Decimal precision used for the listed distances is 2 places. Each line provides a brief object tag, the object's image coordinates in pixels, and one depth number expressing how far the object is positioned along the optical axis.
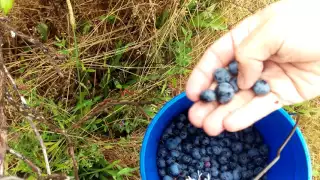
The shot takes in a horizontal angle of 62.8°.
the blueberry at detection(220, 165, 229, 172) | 0.24
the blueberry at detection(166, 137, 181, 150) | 0.24
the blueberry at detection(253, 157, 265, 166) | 0.25
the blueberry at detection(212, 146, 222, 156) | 0.24
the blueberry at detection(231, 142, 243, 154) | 0.25
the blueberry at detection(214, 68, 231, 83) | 0.20
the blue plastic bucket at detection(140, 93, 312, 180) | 0.22
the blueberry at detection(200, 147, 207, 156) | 0.24
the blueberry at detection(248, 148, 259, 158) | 0.25
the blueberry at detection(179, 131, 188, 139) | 0.25
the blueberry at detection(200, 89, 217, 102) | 0.19
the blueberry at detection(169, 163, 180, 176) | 0.24
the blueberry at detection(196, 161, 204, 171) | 0.24
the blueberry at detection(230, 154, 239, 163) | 0.25
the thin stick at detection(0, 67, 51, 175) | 0.18
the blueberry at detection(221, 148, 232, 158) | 0.25
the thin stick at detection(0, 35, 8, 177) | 0.16
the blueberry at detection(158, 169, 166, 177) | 0.24
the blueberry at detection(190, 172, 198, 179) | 0.24
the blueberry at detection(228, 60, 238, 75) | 0.20
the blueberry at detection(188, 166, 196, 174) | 0.24
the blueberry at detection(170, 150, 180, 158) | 0.24
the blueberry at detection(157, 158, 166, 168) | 0.24
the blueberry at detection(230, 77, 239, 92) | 0.20
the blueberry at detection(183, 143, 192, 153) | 0.25
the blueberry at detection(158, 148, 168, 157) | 0.25
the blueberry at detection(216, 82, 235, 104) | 0.19
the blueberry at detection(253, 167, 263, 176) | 0.25
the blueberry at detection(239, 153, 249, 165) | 0.25
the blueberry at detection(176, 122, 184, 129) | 0.25
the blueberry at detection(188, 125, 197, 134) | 0.25
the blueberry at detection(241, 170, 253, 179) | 0.25
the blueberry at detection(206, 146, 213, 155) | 0.24
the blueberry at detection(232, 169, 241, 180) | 0.24
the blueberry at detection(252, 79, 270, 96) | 0.19
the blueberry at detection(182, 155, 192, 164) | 0.24
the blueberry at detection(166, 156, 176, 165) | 0.24
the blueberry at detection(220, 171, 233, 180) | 0.24
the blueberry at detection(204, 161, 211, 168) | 0.24
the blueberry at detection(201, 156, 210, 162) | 0.24
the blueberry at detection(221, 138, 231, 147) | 0.25
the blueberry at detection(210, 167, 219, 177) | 0.24
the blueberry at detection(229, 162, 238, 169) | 0.25
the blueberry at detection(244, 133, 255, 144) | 0.25
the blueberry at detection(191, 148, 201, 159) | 0.24
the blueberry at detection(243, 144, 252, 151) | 0.25
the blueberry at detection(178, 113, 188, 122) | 0.25
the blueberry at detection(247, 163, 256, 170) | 0.25
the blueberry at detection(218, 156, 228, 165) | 0.24
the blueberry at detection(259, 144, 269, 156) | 0.25
